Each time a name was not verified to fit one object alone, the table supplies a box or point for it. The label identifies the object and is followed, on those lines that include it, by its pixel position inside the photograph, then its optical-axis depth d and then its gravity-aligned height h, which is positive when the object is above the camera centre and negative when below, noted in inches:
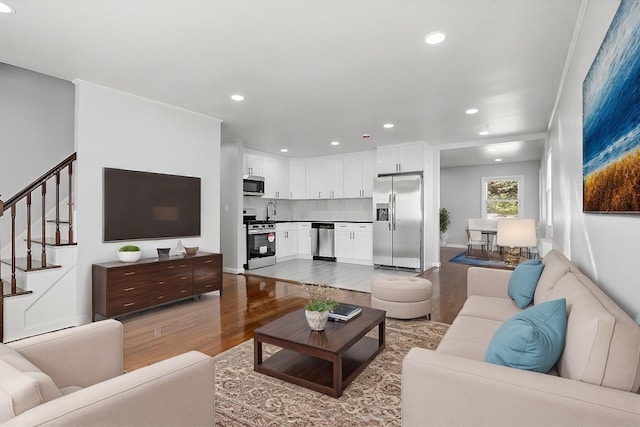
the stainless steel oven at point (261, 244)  259.6 -22.0
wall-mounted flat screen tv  146.8 +5.6
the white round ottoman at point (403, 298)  134.0 -33.5
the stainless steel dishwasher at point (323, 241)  300.8 -22.5
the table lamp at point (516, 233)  136.6 -6.9
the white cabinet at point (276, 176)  296.8 +37.6
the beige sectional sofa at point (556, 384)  40.8 -22.8
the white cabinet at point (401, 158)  252.7 +46.4
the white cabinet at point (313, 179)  316.2 +36.5
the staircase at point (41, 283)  121.5 -26.0
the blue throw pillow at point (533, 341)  49.5 -19.3
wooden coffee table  81.7 -36.4
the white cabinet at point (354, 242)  285.4 -22.9
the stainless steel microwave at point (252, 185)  269.9 +26.3
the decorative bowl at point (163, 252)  159.5 -17.2
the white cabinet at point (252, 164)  271.7 +44.7
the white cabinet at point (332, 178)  305.7 +36.4
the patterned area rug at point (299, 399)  72.5 -44.3
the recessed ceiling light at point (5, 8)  89.0 +57.1
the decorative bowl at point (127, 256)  144.6 -17.3
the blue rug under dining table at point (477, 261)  279.4 -40.5
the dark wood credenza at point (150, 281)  135.0 -29.7
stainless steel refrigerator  251.4 -3.6
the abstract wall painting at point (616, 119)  52.0 +18.3
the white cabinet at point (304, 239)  314.0 -21.6
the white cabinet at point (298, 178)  323.0 +37.8
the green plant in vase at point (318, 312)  89.7 -26.0
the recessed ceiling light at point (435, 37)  101.0 +56.1
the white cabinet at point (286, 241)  293.1 -22.2
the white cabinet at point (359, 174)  290.5 +38.2
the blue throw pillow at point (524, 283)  95.6 -19.8
